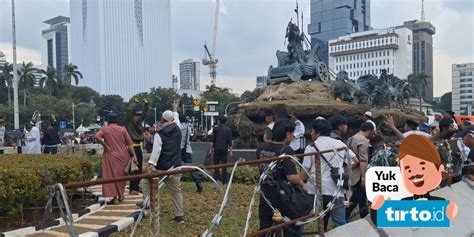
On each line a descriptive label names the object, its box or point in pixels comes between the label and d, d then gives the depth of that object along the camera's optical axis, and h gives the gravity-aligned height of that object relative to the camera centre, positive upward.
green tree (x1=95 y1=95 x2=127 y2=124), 66.69 +1.86
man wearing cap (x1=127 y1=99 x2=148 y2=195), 7.89 -0.35
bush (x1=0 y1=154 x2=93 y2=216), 5.63 -0.94
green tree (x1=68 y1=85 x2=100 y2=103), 70.75 +3.26
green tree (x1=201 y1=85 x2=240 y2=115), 60.82 +2.08
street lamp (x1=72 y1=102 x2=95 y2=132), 53.05 -0.64
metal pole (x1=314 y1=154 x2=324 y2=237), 4.52 -0.75
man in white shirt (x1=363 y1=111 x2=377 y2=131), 8.35 -0.13
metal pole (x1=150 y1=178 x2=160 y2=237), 2.78 -0.63
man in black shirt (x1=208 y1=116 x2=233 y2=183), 9.10 -0.62
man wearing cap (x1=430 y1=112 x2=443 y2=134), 10.11 -0.45
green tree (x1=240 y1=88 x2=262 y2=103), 63.21 +2.45
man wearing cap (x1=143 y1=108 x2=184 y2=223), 5.87 -0.59
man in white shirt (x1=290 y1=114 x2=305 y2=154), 8.62 -0.51
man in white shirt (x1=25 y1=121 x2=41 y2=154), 10.73 -0.69
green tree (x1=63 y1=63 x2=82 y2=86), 69.88 +6.75
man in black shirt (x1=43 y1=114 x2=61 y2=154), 12.36 -0.75
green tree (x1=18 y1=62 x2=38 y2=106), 58.33 +5.29
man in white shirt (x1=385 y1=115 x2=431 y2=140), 6.74 -0.29
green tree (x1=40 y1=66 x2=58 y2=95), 61.69 +4.99
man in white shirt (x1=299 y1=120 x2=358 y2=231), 4.65 -0.58
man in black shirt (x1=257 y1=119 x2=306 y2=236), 4.04 -0.56
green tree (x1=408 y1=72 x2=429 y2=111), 69.71 +4.72
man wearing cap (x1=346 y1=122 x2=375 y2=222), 5.45 -0.72
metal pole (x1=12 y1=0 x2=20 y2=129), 23.44 +2.47
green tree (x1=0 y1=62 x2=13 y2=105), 56.50 +5.03
